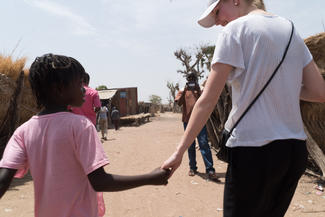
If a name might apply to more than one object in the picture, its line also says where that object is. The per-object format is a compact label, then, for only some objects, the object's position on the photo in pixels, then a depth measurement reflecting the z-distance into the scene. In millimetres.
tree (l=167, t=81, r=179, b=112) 43381
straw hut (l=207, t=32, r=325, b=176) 4027
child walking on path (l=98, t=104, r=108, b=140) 9828
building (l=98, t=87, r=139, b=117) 19906
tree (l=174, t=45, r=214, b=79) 32125
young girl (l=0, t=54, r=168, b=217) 1070
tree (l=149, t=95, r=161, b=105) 63309
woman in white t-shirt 1200
